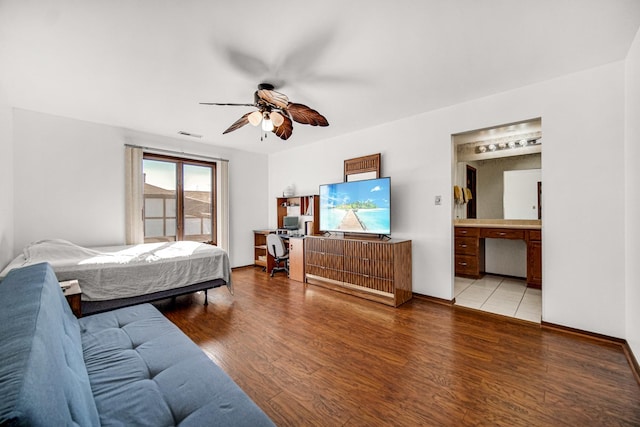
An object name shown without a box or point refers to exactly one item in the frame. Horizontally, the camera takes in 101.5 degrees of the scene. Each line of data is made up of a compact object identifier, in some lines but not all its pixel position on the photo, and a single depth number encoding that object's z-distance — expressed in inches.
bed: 105.9
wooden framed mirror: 159.9
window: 183.3
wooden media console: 134.3
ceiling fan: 98.6
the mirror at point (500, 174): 175.9
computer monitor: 209.6
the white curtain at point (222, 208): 209.2
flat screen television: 147.3
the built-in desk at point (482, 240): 155.6
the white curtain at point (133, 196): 166.2
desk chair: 187.8
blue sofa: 26.4
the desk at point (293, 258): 182.2
